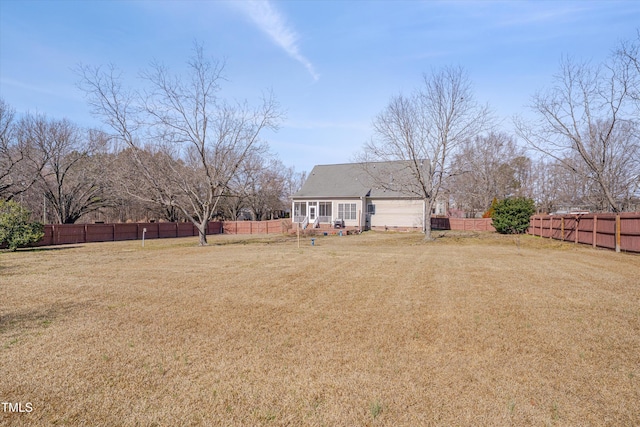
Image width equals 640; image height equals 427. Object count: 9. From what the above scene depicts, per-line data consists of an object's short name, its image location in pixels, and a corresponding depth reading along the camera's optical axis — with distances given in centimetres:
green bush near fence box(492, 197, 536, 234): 2750
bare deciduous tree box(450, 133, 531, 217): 4394
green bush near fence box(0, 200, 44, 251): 1800
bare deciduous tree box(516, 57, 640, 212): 1942
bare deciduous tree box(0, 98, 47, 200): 2519
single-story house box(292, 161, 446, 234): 3278
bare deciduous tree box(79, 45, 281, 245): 2045
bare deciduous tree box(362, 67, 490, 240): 2284
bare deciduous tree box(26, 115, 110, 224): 2809
